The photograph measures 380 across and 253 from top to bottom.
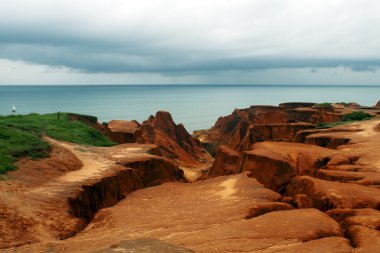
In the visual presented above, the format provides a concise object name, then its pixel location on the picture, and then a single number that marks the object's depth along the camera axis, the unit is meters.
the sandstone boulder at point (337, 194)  15.03
